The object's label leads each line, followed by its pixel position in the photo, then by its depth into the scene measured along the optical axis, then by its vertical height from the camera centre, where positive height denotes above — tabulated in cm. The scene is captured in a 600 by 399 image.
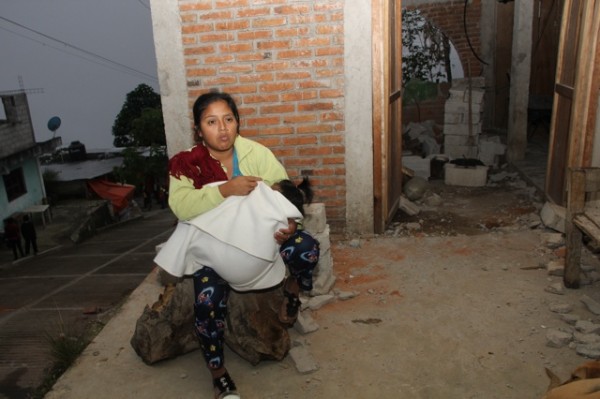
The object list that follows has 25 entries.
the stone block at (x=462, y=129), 841 -83
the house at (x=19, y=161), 1719 -203
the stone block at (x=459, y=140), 848 -104
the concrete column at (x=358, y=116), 410 -25
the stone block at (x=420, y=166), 747 -127
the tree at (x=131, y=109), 3093 -56
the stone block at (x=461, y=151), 850 -124
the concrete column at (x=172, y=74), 421 +23
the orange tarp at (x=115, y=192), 2166 -423
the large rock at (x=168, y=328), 280 -136
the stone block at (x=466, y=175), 692 -136
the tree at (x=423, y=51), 1205 +85
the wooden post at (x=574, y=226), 323 -103
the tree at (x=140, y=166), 2167 -303
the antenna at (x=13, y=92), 1948 +63
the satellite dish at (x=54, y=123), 2451 -98
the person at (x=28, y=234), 1316 -358
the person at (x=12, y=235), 1318 -355
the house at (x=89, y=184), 2177 -382
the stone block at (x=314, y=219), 357 -97
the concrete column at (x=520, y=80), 748 +0
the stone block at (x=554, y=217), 445 -133
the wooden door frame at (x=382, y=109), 417 -21
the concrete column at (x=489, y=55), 998 +57
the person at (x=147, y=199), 2406 -510
